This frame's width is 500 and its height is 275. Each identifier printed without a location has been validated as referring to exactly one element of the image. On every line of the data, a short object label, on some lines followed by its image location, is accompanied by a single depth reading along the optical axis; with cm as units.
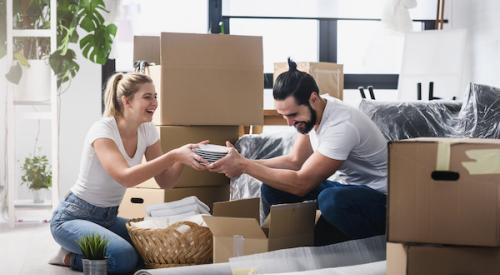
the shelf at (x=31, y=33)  528
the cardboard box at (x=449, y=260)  207
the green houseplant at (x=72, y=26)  539
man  316
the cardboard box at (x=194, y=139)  403
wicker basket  323
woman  330
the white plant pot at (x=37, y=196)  543
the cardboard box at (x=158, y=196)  405
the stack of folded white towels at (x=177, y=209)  341
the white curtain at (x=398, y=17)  596
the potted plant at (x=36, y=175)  539
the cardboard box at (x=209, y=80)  401
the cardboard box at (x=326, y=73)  525
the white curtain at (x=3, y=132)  530
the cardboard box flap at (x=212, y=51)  400
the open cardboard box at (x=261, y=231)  298
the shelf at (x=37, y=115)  535
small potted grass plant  301
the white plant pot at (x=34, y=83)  535
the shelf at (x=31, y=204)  534
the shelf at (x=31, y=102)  535
